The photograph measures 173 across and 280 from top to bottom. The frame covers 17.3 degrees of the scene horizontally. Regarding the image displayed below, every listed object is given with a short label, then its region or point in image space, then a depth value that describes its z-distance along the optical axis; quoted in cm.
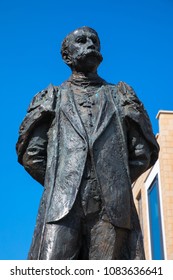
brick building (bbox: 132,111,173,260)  2305
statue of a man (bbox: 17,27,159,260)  447
